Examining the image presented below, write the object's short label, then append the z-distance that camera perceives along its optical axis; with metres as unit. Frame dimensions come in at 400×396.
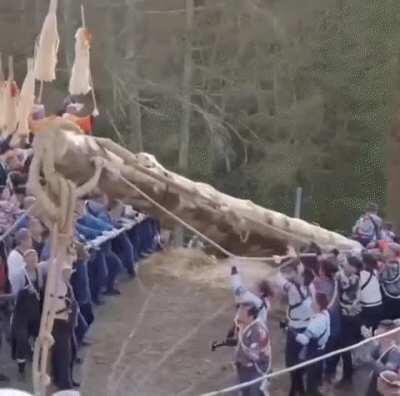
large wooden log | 10.54
